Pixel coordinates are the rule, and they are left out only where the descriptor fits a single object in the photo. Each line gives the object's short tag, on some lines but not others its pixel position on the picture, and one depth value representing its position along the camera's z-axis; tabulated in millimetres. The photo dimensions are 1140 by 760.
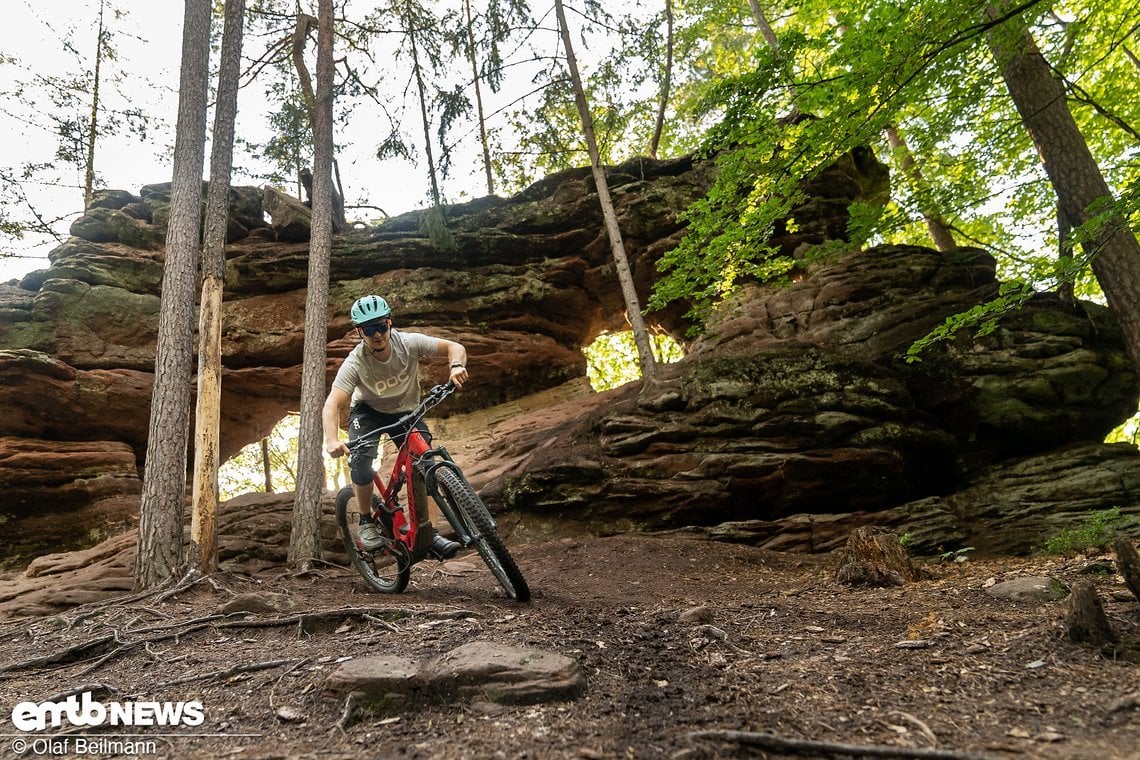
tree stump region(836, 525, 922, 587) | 4938
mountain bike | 4172
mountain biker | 4453
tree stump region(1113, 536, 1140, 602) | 2744
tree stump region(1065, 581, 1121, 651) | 2443
